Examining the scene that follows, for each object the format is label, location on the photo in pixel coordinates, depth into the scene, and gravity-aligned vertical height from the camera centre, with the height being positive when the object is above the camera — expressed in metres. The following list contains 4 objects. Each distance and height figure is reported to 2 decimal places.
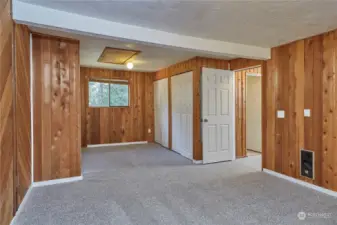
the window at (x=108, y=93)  6.36 +0.52
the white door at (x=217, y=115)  4.51 -0.14
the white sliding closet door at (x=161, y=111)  6.19 -0.04
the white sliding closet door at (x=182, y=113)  4.92 -0.10
